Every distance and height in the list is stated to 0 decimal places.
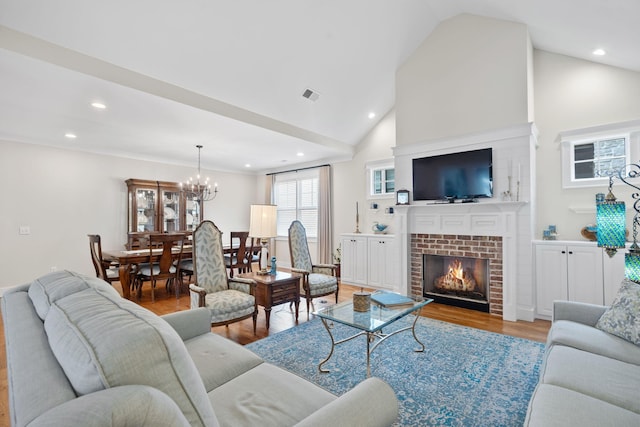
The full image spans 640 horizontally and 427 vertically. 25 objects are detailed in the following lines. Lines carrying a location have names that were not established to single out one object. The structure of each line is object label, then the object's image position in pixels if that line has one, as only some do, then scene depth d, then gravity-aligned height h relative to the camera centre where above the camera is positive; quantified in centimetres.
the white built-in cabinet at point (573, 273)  339 -67
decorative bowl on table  564 -22
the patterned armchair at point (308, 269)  384 -74
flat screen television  399 +56
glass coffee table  229 -81
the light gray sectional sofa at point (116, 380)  65 -39
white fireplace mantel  373 +6
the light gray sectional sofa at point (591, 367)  130 -84
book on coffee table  269 -76
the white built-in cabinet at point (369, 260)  519 -78
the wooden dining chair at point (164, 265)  444 -71
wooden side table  340 -83
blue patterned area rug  200 -125
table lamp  355 -5
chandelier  569 +54
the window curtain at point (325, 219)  663 -5
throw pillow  195 -67
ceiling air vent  455 +185
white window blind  723 +42
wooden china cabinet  602 +21
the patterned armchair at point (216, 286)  290 -73
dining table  432 -61
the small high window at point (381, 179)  584 +72
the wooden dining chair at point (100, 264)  421 -67
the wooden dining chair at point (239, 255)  525 -70
